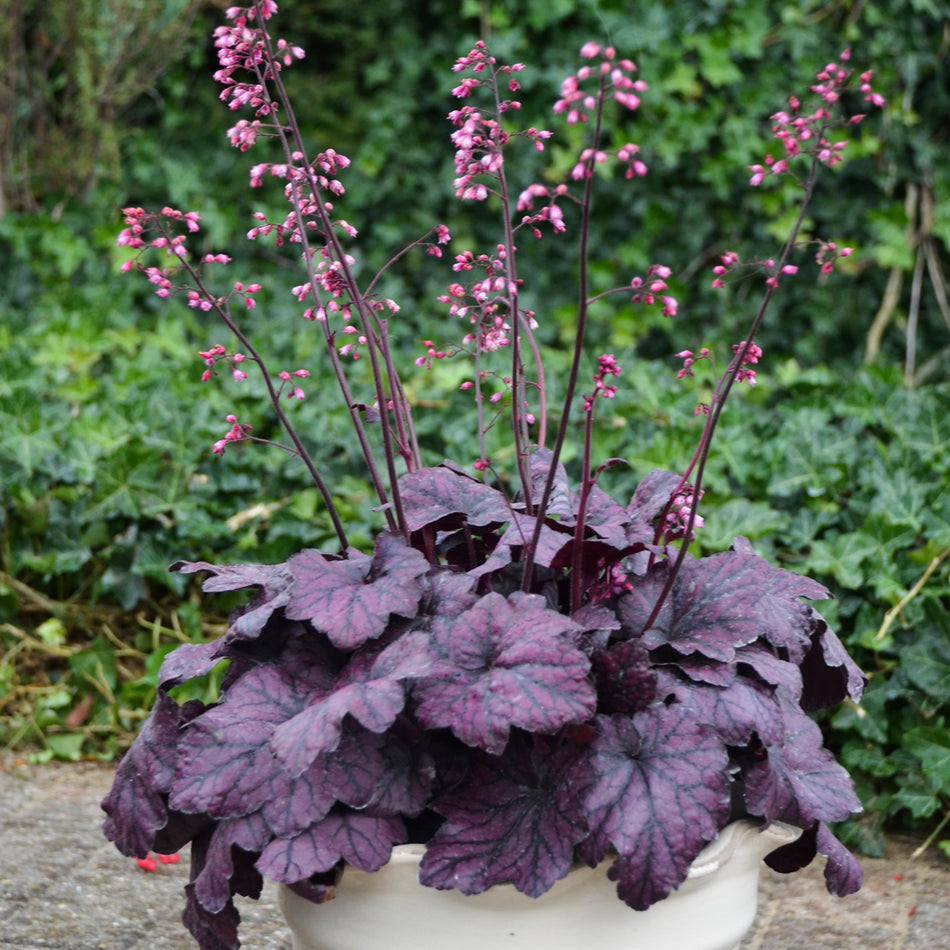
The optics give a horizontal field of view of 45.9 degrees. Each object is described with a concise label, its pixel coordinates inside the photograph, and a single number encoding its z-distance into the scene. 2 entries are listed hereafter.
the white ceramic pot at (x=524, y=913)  0.99
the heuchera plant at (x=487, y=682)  0.94
